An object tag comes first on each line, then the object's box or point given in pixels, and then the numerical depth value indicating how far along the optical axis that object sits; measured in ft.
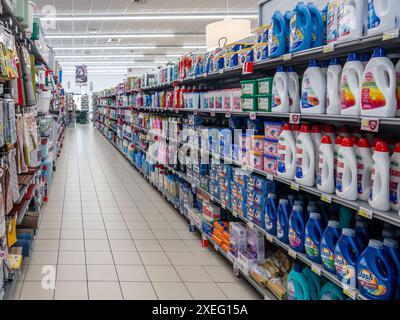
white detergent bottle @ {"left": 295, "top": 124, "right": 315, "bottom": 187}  8.92
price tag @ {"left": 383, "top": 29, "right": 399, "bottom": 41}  6.11
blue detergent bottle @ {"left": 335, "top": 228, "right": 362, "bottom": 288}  7.47
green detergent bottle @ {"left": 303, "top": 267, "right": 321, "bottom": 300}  9.14
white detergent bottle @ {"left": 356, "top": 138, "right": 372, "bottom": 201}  7.52
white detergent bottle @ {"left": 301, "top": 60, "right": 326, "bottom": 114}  8.56
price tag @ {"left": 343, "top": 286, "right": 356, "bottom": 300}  7.28
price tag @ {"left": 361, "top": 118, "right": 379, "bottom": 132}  6.70
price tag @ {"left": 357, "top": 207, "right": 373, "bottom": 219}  6.86
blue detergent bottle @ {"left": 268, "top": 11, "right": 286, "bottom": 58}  9.69
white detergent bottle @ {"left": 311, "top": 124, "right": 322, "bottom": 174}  8.93
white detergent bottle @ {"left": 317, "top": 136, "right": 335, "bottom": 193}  8.26
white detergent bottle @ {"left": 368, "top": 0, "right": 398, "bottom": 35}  6.47
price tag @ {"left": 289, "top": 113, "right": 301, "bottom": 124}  9.10
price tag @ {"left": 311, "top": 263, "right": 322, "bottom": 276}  8.38
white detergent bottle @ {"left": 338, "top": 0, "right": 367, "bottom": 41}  7.20
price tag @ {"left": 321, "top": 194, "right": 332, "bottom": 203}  8.02
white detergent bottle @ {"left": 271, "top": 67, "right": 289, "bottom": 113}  9.89
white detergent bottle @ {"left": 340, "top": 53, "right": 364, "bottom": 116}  7.43
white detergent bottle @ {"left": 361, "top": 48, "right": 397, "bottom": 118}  6.65
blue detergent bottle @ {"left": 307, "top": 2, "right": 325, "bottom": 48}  8.67
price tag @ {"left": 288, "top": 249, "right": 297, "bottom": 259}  9.36
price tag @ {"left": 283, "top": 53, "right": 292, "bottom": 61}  9.20
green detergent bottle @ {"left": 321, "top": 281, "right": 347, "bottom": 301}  8.26
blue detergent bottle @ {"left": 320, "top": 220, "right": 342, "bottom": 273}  8.14
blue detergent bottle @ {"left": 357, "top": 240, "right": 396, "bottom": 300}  6.79
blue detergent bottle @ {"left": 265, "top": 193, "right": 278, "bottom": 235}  10.56
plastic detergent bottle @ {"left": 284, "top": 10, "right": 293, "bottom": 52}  9.70
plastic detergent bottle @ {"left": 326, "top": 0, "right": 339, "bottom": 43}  7.92
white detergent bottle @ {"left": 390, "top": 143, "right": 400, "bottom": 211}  6.73
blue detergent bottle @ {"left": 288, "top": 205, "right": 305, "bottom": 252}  9.32
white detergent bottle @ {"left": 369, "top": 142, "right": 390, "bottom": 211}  6.86
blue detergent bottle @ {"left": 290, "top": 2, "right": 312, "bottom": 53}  8.68
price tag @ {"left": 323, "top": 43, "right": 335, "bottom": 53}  7.70
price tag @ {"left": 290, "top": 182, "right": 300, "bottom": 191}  9.16
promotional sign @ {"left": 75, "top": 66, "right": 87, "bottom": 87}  72.69
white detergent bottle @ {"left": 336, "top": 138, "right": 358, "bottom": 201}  7.59
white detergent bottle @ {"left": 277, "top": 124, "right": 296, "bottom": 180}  9.61
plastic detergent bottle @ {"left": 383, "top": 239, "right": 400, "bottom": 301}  6.79
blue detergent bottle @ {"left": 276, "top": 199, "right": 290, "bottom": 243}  9.97
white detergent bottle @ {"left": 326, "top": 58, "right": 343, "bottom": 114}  8.11
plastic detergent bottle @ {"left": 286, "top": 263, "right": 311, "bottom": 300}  9.22
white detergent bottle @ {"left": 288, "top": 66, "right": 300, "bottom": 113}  9.74
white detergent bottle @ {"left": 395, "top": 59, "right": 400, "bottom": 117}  6.77
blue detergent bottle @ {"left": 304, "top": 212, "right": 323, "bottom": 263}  8.73
